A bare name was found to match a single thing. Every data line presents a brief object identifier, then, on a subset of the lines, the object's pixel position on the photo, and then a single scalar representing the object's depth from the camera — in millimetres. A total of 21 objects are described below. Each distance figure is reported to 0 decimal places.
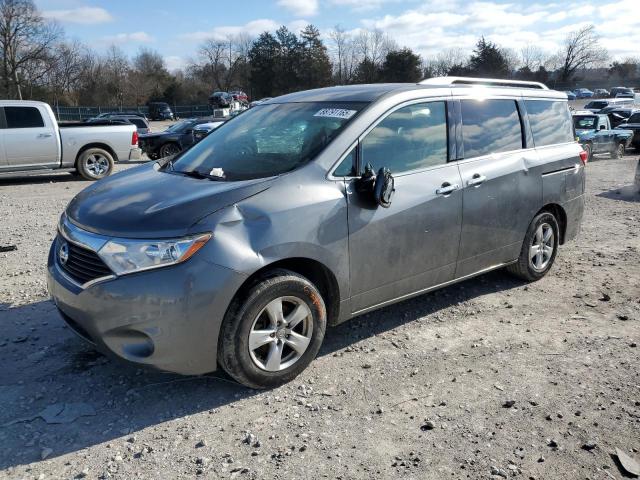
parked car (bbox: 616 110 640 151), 19844
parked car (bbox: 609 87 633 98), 66456
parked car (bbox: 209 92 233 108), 54862
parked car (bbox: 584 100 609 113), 35912
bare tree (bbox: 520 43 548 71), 94031
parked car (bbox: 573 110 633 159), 17859
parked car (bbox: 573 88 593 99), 74438
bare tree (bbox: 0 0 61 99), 57969
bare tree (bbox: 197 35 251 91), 88062
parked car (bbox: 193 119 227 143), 17984
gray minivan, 2975
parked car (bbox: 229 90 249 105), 57706
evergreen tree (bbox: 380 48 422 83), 64188
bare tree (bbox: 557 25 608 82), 94500
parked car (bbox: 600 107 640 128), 24300
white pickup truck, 11984
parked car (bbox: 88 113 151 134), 23548
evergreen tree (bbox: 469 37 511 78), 70500
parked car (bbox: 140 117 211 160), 18109
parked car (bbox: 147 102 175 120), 54219
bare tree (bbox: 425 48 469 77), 76912
